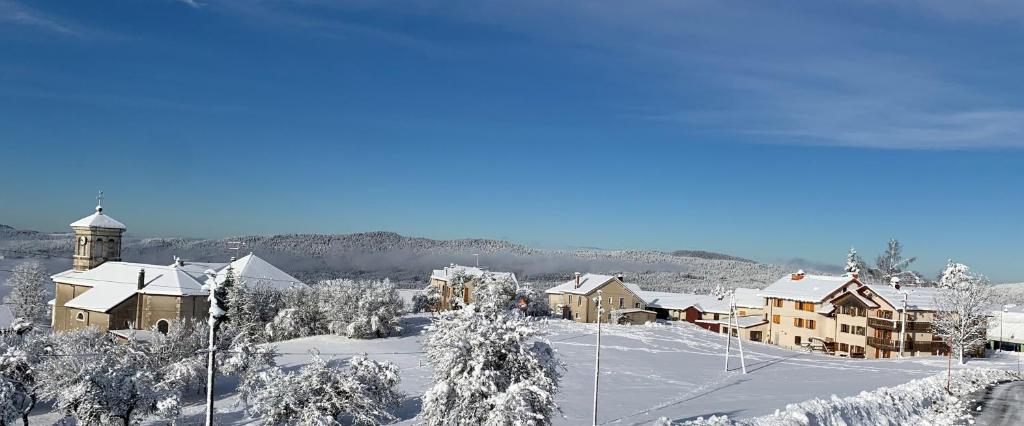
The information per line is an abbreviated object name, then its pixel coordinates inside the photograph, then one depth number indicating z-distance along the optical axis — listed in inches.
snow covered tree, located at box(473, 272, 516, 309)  3029.0
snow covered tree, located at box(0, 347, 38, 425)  1216.2
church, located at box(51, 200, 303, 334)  2568.9
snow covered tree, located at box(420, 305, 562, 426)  898.7
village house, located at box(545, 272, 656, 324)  3405.5
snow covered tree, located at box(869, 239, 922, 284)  5393.7
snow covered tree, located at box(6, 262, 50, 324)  3582.7
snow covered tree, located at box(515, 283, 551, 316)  3276.1
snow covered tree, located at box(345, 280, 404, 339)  2481.5
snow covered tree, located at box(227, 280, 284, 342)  2554.1
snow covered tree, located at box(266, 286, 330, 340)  2596.0
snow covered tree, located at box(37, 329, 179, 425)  1325.0
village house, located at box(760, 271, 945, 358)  2733.8
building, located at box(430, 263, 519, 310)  3248.0
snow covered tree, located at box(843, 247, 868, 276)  5074.3
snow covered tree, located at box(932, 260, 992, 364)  2444.6
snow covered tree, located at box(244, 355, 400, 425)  1208.2
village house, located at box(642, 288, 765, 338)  3708.2
